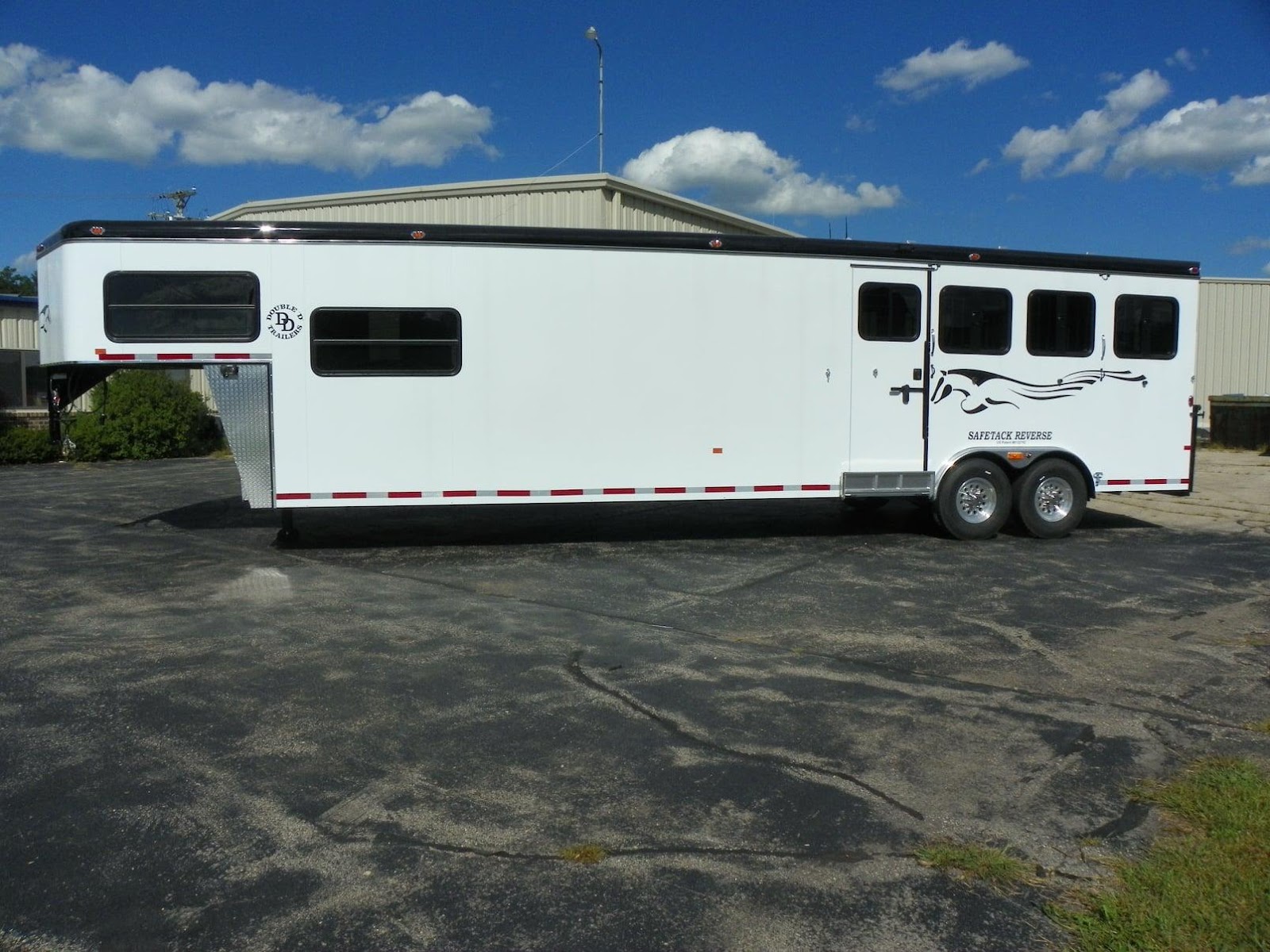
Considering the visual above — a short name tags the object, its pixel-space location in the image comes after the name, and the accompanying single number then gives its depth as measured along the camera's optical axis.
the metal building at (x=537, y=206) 19.14
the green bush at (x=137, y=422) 22.14
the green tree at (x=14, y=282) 74.00
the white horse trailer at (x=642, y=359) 10.30
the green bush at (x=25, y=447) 21.31
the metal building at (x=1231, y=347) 28.70
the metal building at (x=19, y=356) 23.69
